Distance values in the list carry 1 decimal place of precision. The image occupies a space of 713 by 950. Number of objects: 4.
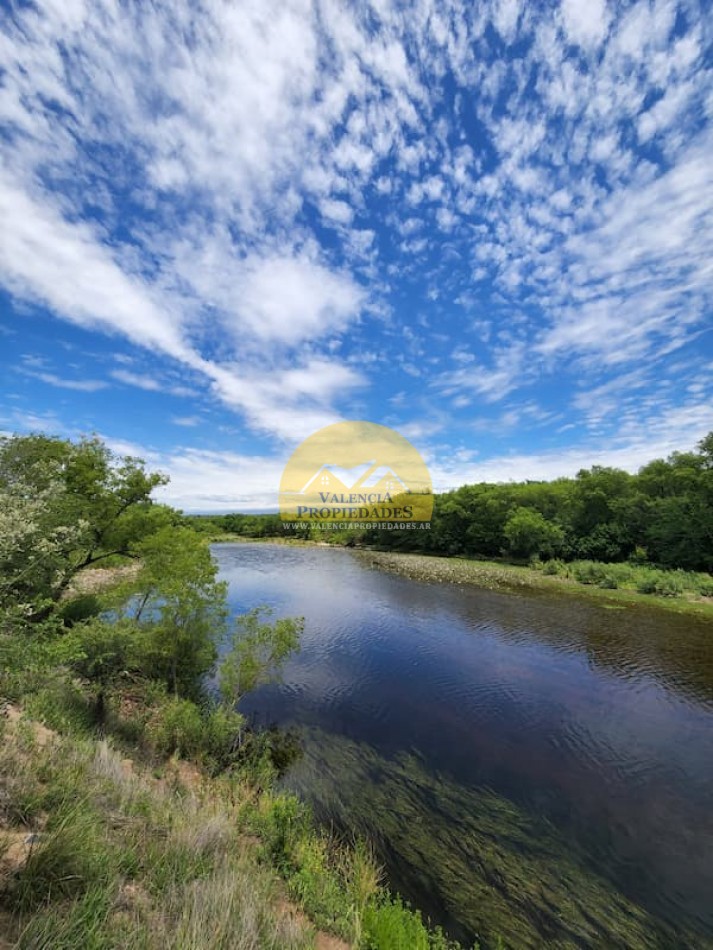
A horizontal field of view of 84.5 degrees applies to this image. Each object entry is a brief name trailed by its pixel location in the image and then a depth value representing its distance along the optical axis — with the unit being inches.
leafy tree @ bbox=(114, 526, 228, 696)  607.1
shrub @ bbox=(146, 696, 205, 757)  462.5
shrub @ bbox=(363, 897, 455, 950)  221.6
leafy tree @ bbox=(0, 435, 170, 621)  658.2
